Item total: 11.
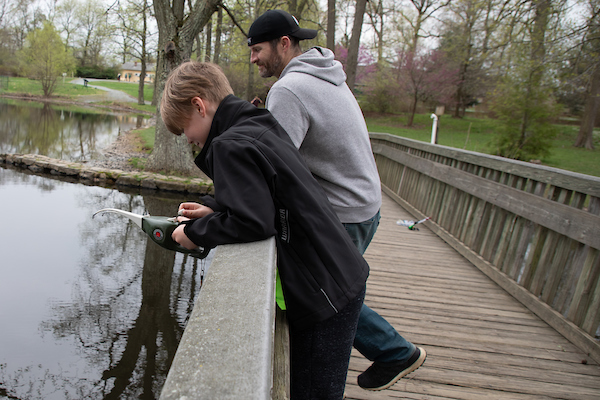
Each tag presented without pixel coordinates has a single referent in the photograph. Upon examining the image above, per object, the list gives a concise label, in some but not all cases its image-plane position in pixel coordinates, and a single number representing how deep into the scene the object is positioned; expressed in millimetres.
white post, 9975
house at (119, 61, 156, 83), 98312
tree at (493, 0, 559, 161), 16531
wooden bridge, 894
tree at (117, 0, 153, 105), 35994
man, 1985
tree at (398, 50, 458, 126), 30422
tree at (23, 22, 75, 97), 39250
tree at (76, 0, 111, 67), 58844
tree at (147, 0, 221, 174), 10406
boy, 1352
